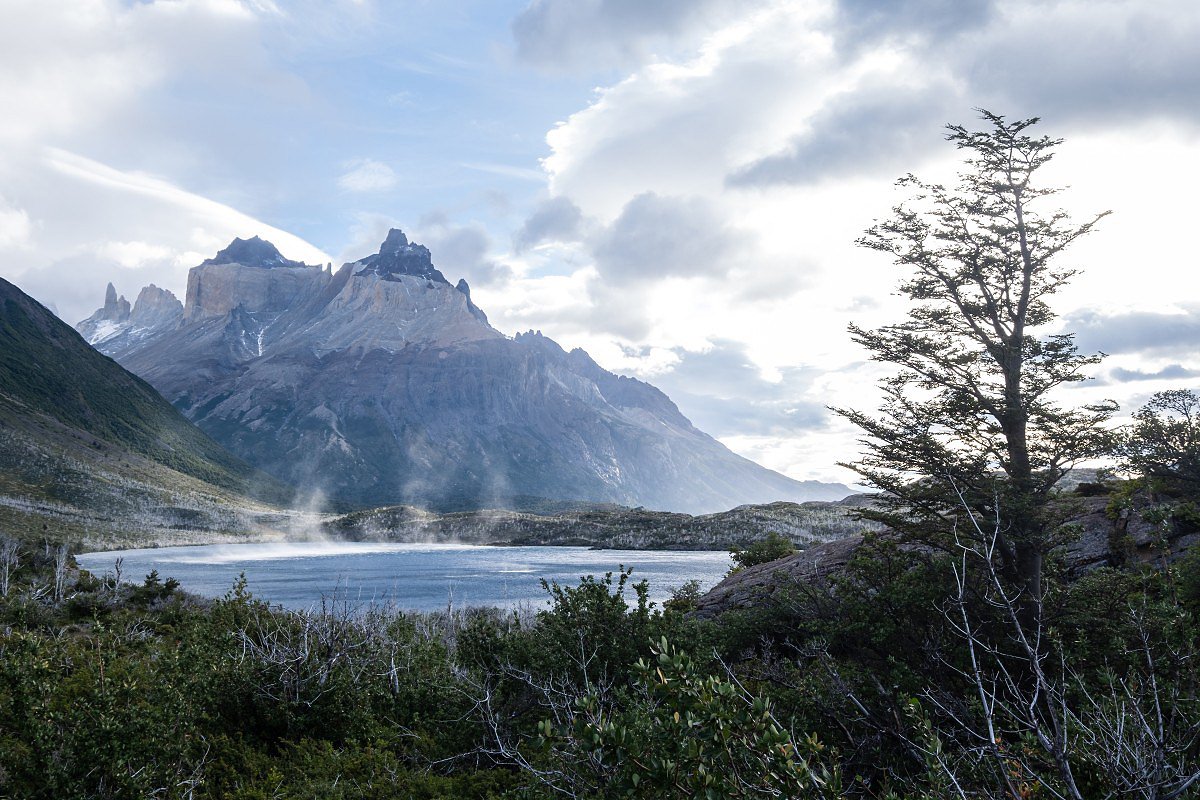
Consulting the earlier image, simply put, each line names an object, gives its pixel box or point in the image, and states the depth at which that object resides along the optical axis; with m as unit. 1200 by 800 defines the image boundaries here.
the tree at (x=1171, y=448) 14.77
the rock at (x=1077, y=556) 14.34
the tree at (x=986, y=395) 12.03
